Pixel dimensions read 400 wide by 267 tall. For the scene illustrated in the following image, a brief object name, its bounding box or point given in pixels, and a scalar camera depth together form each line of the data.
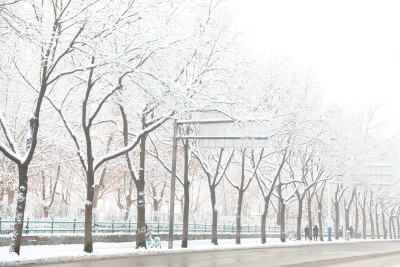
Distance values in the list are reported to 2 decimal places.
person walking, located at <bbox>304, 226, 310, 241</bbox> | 54.68
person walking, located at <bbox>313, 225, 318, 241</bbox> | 55.33
